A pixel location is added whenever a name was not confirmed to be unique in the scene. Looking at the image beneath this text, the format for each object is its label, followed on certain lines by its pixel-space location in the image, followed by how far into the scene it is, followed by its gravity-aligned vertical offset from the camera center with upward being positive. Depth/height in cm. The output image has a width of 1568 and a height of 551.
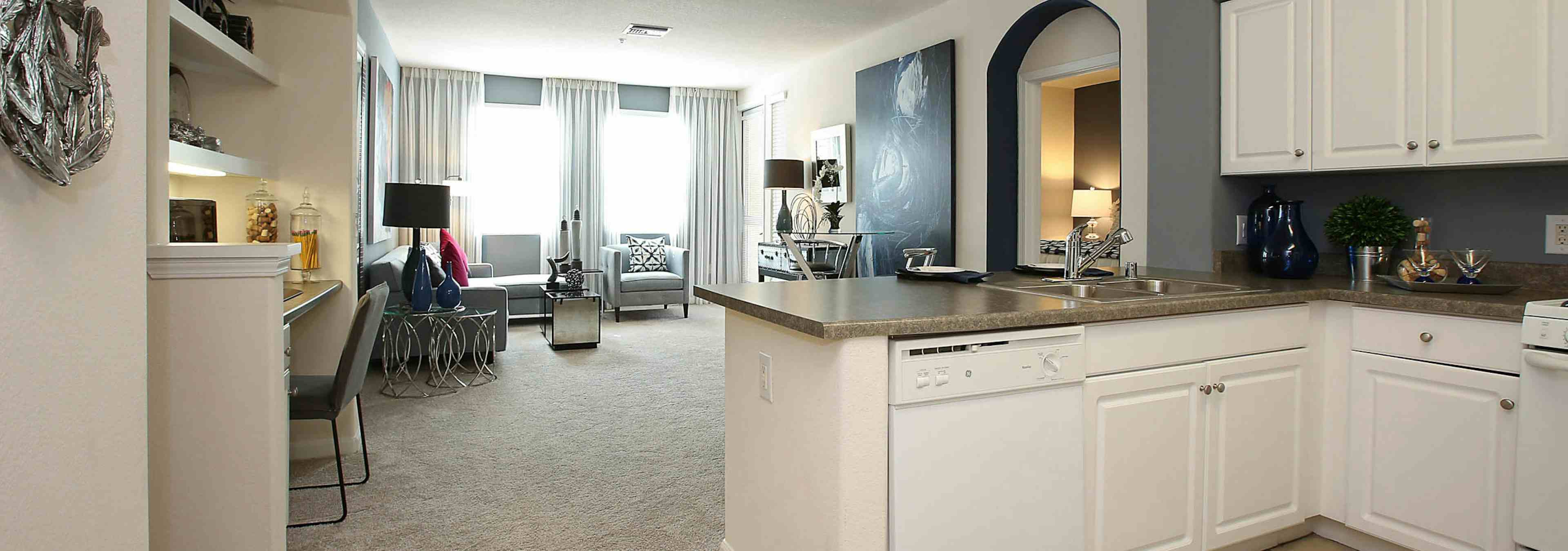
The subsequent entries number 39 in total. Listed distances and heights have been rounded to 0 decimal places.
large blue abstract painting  555 +80
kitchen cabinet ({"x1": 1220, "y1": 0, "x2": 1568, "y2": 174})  232 +57
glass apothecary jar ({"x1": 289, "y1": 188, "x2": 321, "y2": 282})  341 +12
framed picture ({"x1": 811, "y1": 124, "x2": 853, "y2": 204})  692 +93
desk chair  269 -38
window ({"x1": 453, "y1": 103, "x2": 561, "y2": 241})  834 +97
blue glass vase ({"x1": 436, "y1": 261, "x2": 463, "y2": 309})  476 -18
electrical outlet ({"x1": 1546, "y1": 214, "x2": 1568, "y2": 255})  253 +10
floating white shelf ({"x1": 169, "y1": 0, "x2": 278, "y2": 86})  241 +71
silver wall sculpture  121 +27
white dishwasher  178 -39
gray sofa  528 -19
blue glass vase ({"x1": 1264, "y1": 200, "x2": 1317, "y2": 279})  291 +7
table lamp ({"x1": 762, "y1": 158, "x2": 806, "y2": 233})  716 +78
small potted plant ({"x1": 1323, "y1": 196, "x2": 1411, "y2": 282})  284 +12
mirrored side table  609 -41
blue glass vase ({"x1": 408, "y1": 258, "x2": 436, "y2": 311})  465 -17
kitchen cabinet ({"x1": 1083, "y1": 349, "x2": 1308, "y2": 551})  207 -50
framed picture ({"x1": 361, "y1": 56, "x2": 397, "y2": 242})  553 +83
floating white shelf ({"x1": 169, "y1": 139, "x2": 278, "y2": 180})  243 +34
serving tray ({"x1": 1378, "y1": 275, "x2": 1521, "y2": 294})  231 -6
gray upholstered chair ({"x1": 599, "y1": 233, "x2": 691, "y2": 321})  760 -19
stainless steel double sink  237 -7
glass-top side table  481 -52
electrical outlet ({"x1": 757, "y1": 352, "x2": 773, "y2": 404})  205 -28
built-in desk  258 -12
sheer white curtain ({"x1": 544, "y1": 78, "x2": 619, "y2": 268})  855 +124
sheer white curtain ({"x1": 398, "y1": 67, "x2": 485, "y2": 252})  796 +132
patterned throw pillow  818 +8
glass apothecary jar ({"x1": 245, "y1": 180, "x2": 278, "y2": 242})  333 +18
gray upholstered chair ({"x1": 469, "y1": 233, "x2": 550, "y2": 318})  819 +8
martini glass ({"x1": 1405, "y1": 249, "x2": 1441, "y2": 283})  253 +1
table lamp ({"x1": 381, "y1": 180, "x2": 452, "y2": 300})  450 +31
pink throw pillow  556 +4
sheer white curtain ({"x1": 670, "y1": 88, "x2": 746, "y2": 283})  907 +89
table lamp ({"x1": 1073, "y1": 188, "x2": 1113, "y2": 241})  587 +44
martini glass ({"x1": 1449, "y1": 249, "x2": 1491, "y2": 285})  241 +2
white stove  198 -39
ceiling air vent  628 +177
